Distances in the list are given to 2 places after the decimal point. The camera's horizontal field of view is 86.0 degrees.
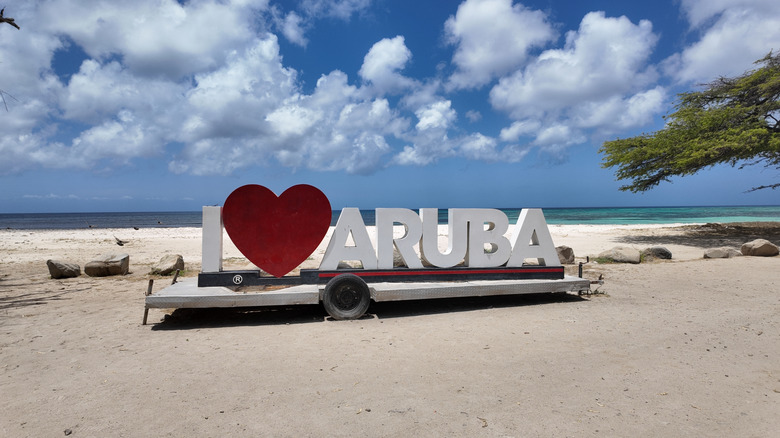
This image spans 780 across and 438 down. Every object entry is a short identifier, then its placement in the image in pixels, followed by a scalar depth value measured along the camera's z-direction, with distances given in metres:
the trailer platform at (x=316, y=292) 6.60
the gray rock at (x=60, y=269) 11.23
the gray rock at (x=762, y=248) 12.88
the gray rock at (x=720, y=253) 13.02
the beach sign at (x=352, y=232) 7.40
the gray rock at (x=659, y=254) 13.50
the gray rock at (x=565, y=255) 12.86
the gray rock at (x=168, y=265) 11.60
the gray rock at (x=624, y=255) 12.94
